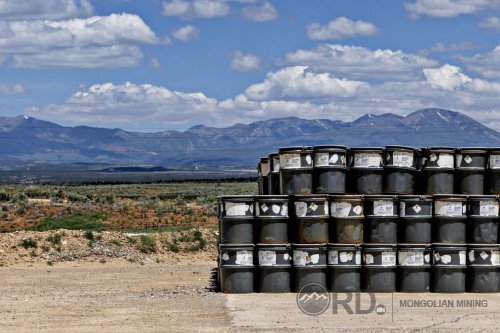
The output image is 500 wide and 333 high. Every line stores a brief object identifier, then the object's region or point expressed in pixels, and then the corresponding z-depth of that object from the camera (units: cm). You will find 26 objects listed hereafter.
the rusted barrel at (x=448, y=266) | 2020
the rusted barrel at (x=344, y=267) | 1995
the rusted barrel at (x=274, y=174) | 2162
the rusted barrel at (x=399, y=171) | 2056
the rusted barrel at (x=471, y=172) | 2080
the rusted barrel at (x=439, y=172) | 2070
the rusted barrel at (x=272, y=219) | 2000
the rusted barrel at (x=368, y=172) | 2055
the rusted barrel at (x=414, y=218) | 2011
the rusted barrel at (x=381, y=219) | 2002
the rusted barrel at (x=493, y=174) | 2081
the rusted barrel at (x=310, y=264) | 1997
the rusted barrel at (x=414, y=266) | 2016
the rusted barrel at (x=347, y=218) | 1989
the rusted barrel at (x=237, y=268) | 2012
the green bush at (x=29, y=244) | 2956
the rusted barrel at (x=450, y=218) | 2014
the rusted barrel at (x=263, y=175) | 2318
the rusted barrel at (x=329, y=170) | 2041
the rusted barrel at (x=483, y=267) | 2030
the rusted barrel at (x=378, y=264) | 2003
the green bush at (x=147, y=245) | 3027
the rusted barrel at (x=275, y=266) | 2005
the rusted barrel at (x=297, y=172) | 2048
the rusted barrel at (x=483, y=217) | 2020
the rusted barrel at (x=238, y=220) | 2011
